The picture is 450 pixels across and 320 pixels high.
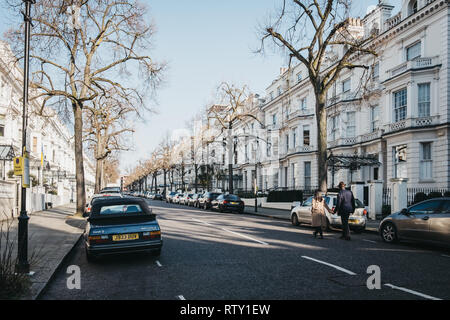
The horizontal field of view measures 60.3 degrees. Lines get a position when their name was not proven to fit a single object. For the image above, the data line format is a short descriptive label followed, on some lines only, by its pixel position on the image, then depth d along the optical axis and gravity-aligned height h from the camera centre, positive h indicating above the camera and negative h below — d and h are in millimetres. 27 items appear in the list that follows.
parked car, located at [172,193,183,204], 51397 -3608
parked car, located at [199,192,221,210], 34438 -2462
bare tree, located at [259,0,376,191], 20594 +6847
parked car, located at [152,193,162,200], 70781 -4757
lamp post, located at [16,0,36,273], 7336 -584
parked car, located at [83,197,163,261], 8578 -1419
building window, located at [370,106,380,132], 32750 +4617
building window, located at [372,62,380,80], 32669 +8518
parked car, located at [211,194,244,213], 29531 -2516
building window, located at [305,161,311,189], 42447 -308
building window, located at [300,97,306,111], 45844 +8040
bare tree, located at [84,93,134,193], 39338 +4191
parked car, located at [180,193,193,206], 45875 -3351
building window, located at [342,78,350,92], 37031 +8327
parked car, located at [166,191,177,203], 55781 -3710
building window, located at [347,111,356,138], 35984 +4418
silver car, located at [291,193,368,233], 15578 -1908
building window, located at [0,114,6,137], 35062 +4105
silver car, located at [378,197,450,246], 10752 -1542
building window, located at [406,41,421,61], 27906 +8825
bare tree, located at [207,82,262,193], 42669 +7539
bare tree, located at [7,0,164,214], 20641 +6732
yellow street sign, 8236 +103
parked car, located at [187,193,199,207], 41594 -3264
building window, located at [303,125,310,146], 43688 +4093
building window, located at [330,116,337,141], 38469 +4308
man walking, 13109 -1189
